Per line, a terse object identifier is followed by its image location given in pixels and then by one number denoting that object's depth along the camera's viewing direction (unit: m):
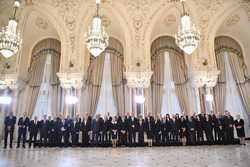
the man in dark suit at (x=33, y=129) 9.12
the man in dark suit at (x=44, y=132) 9.11
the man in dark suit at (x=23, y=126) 8.88
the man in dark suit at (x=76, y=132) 9.01
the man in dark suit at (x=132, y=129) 8.97
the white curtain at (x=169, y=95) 11.55
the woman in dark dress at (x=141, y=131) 8.96
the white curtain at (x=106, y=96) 11.50
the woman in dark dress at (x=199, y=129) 8.95
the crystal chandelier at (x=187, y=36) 7.76
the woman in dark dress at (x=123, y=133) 8.93
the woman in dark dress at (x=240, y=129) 8.55
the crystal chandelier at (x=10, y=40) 8.04
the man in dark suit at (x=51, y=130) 9.16
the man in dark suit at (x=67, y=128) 9.01
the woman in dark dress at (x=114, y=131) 8.88
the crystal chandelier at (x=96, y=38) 7.79
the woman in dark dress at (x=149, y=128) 8.84
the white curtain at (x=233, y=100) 11.70
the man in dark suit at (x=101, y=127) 9.04
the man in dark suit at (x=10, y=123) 8.76
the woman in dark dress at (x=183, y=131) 8.99
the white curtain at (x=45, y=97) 11.71
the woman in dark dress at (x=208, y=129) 8.87
